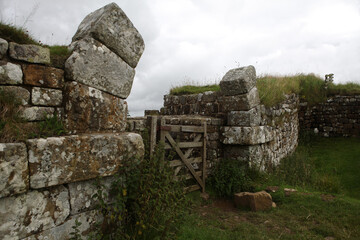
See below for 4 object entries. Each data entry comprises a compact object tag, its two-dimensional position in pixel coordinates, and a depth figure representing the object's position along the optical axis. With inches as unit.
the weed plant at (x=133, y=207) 87.4
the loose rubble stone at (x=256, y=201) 181.6
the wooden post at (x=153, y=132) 157.5
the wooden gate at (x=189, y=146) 169.9
